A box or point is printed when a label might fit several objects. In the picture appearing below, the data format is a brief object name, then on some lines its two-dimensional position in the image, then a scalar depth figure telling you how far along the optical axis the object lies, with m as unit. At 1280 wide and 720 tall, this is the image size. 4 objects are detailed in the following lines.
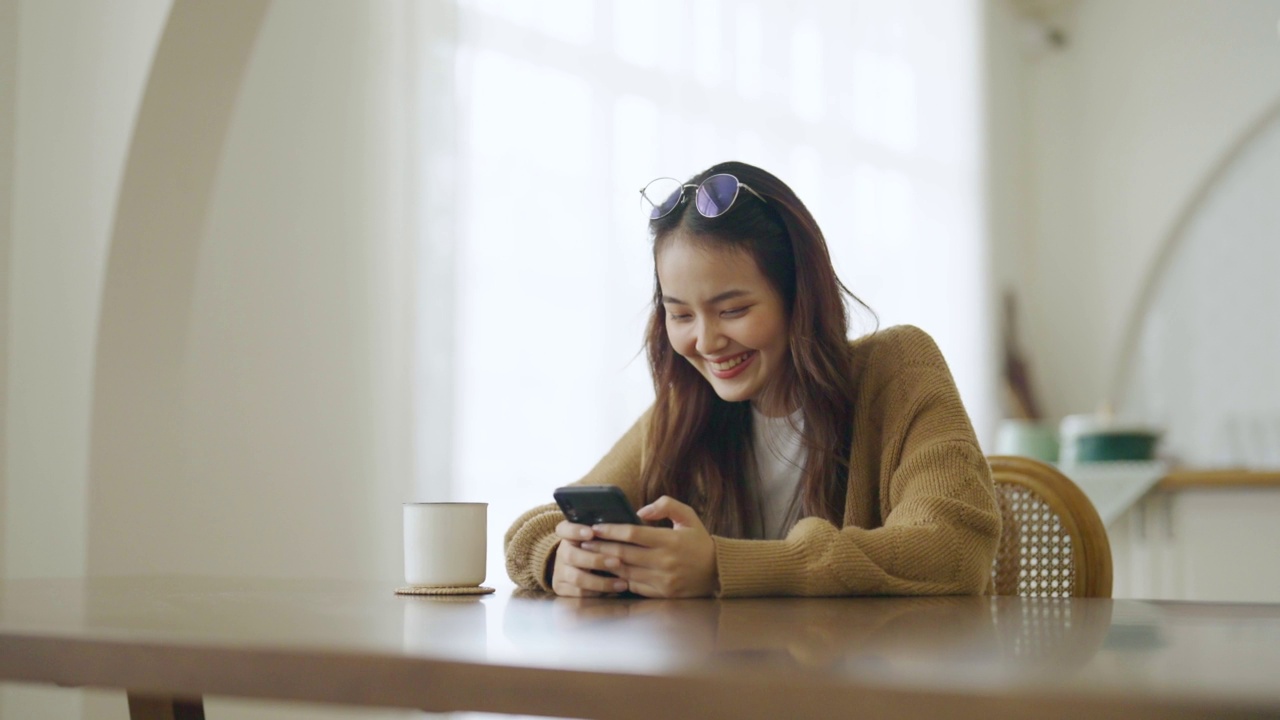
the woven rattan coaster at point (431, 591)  1.15
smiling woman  1.20
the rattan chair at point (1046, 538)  1.43
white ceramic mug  1.20
